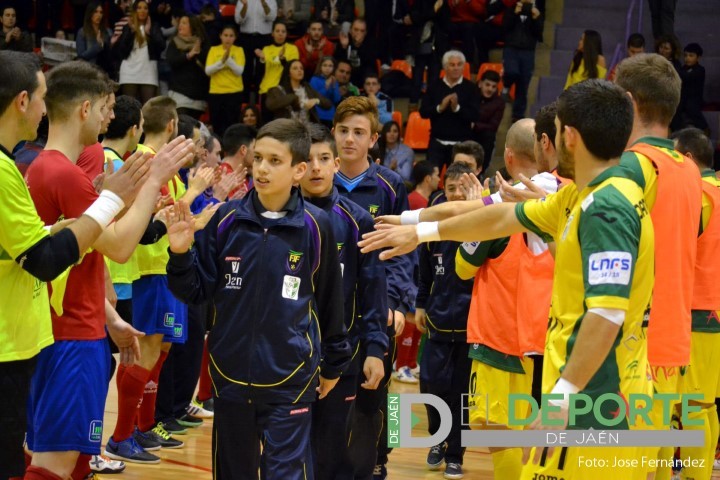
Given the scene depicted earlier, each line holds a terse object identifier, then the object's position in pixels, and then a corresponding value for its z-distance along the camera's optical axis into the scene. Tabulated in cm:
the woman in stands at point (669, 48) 1438
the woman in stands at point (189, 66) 1480
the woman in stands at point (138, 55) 1486
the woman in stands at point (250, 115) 1428
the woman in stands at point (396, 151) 1374
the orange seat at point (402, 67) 1568
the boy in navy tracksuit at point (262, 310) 444
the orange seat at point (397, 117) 1469
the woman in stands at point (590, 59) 1420
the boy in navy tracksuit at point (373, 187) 590
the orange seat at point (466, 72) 1416
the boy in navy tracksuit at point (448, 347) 718
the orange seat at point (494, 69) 1467
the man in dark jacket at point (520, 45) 1497
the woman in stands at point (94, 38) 1516
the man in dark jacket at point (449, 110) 1367
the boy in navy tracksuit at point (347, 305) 523
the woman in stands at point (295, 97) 1423
